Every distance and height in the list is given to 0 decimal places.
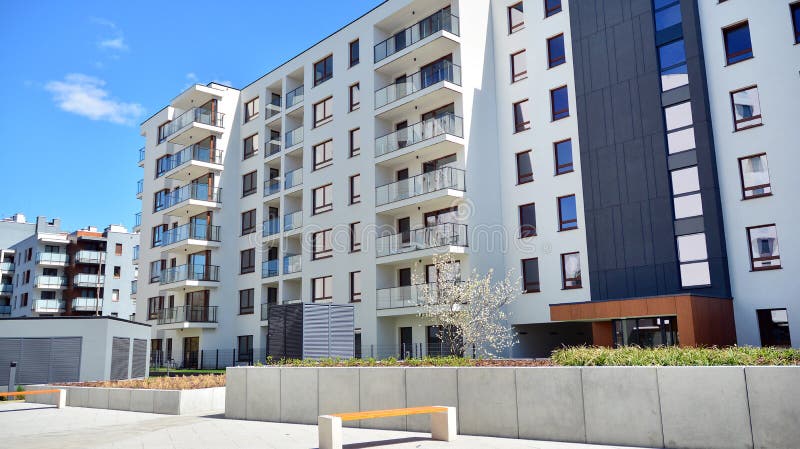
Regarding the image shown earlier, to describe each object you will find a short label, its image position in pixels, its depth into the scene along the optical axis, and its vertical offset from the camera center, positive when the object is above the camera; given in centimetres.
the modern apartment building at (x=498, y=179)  2572 +795
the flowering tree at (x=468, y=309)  2858 +150
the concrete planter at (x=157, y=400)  1833 -136
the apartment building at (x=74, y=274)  7269 +892
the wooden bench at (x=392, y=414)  1098 -129
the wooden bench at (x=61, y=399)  2166 -140
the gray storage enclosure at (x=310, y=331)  1906 +49
